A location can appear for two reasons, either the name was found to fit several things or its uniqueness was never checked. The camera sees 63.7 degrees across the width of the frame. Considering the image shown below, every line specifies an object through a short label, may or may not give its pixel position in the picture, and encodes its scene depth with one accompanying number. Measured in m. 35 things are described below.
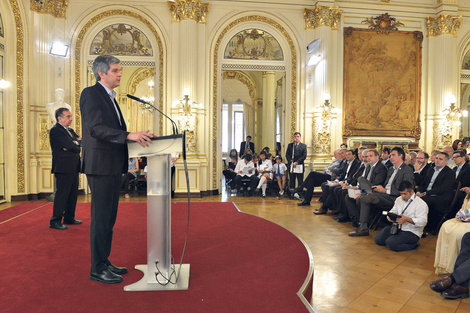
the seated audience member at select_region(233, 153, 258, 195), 9.62
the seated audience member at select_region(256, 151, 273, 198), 9.56
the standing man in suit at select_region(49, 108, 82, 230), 4.95
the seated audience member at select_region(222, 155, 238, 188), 10.18
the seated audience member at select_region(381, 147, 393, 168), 6.91
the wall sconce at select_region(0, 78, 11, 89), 7.58
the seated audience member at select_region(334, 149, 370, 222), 6.43
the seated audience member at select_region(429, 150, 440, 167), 7.15
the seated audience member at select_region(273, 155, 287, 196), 9.76
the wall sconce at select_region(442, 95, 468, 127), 10.34
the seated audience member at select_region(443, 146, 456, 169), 7.27
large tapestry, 10.30
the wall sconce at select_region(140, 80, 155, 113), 14.88
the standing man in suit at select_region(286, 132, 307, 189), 9.40
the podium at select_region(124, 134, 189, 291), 2.78
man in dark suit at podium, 2.82
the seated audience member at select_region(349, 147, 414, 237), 5.55
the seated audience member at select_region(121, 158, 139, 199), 9.15
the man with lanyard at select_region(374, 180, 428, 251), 4.66
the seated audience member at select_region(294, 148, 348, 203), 8.01
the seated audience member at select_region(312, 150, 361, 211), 7.20
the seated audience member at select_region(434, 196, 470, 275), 3.71
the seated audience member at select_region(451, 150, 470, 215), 5.75
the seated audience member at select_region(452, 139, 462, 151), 8.43
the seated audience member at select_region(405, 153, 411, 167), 7.81
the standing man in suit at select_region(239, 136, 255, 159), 12.74
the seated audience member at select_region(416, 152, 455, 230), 5.52
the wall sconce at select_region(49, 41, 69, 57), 8.66
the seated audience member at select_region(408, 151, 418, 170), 8.18
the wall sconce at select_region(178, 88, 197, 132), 9.27
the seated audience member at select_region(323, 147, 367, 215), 6.86
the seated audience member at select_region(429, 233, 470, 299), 3.23
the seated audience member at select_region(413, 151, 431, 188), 6.73
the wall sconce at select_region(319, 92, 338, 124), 9.78
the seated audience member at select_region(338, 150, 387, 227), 5.98
